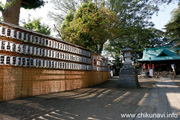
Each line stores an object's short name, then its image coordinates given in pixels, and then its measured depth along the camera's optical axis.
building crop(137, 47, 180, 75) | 22.77
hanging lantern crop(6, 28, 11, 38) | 5.24
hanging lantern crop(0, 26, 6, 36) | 5.03
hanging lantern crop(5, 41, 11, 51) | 5.17
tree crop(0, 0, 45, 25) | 8.40
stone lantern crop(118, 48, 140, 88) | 10.31
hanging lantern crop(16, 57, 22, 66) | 5.47
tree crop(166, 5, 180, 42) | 14.39
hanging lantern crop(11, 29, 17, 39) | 5.42
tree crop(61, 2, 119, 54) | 11.51
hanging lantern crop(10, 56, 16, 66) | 5.26
